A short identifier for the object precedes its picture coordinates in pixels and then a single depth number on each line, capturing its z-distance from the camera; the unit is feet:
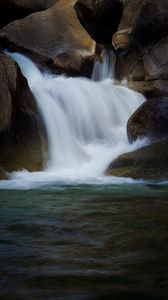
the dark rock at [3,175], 35.94
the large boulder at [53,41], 57.77
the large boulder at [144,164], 34.71
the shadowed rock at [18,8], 67.77
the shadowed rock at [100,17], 65.62
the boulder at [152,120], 42.57
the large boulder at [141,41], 60.70
